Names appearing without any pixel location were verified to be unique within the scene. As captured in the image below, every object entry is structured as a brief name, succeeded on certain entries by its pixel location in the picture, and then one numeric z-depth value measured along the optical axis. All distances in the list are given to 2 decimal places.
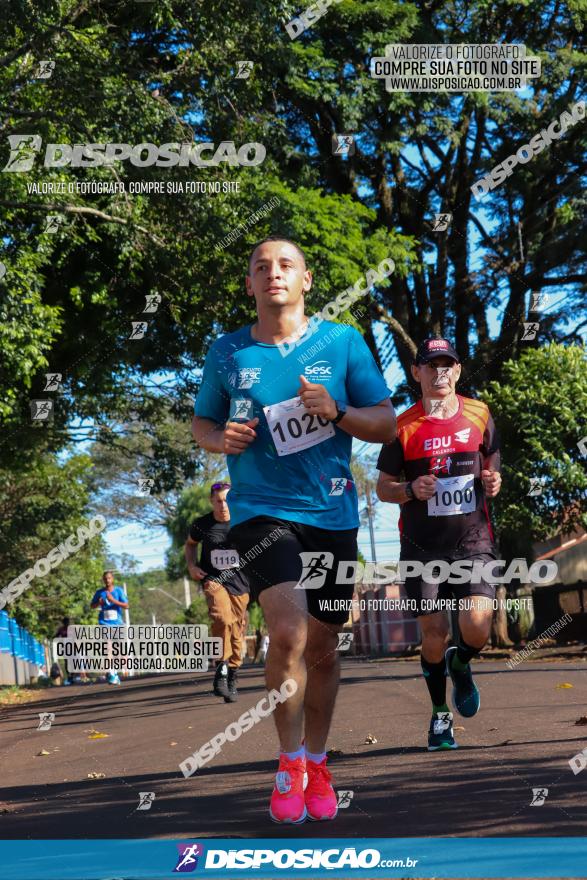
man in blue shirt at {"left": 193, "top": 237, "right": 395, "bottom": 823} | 4.50
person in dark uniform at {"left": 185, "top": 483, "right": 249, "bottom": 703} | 11.28
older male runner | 6.58
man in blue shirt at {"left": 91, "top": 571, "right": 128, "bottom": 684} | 20.72
